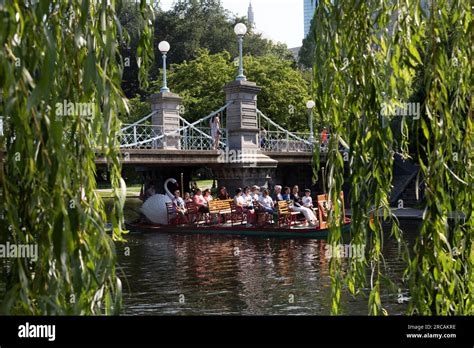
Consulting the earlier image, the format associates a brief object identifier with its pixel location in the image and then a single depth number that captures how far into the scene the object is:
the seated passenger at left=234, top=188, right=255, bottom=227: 19.36
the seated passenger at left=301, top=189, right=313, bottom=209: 18.70
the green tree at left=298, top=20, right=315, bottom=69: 56.21
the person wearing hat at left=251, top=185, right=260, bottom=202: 20.03
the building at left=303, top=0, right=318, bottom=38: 145.80
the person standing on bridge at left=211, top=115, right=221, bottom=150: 22.30
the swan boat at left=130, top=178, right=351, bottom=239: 17.61
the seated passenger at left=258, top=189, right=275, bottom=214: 19.17
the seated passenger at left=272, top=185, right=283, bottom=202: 19.09
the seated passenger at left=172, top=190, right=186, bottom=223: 20.47
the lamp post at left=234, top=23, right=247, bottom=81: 20.40
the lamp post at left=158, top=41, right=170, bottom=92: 21.04
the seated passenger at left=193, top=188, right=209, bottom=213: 20.31
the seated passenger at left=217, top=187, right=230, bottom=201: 21.04
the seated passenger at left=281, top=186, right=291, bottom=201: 19.73
